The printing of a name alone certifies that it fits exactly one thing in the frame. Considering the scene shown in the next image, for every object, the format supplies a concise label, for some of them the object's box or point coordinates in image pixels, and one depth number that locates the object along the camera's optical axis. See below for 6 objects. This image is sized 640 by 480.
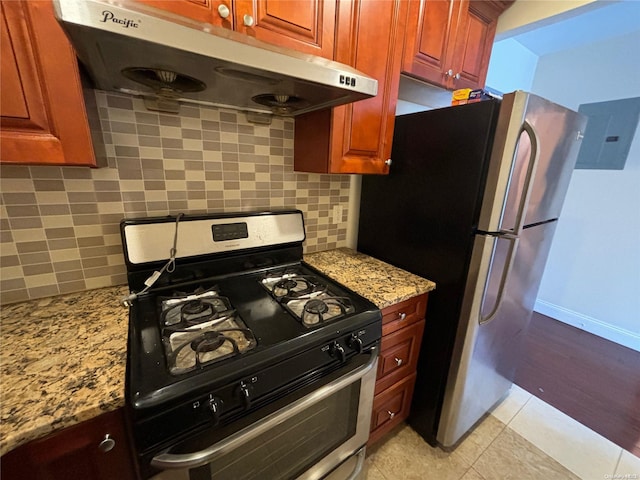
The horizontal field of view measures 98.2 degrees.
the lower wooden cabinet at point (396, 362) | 1.21
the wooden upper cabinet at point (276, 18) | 0.75
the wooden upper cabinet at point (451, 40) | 1.22
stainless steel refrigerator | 1.06
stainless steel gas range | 0.64
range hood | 0.52
